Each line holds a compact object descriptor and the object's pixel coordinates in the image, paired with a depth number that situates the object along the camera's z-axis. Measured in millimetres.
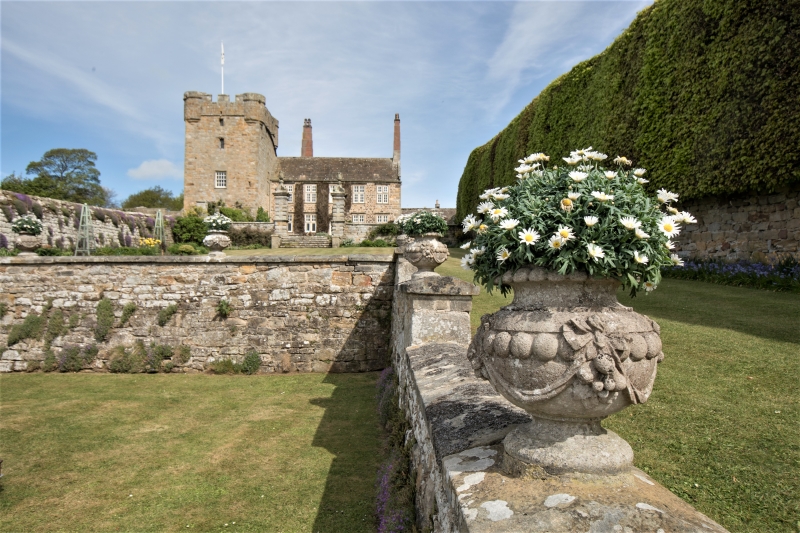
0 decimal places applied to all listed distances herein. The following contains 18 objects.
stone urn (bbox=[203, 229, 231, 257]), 11984
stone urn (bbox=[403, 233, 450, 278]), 5988
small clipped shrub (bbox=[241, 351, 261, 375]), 10750
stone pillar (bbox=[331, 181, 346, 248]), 27797
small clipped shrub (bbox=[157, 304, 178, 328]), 10969
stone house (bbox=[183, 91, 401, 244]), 40656
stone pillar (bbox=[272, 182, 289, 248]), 29972
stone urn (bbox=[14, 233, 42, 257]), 13250
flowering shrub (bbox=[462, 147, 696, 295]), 1924
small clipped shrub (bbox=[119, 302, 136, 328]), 11055
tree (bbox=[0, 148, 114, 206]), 53156
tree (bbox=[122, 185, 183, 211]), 71062
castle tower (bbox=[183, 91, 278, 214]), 40594
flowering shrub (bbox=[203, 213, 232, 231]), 18841
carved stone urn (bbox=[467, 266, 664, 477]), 1786
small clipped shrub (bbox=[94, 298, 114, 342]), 10999
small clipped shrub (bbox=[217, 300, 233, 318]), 10883
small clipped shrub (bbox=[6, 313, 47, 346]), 11117
